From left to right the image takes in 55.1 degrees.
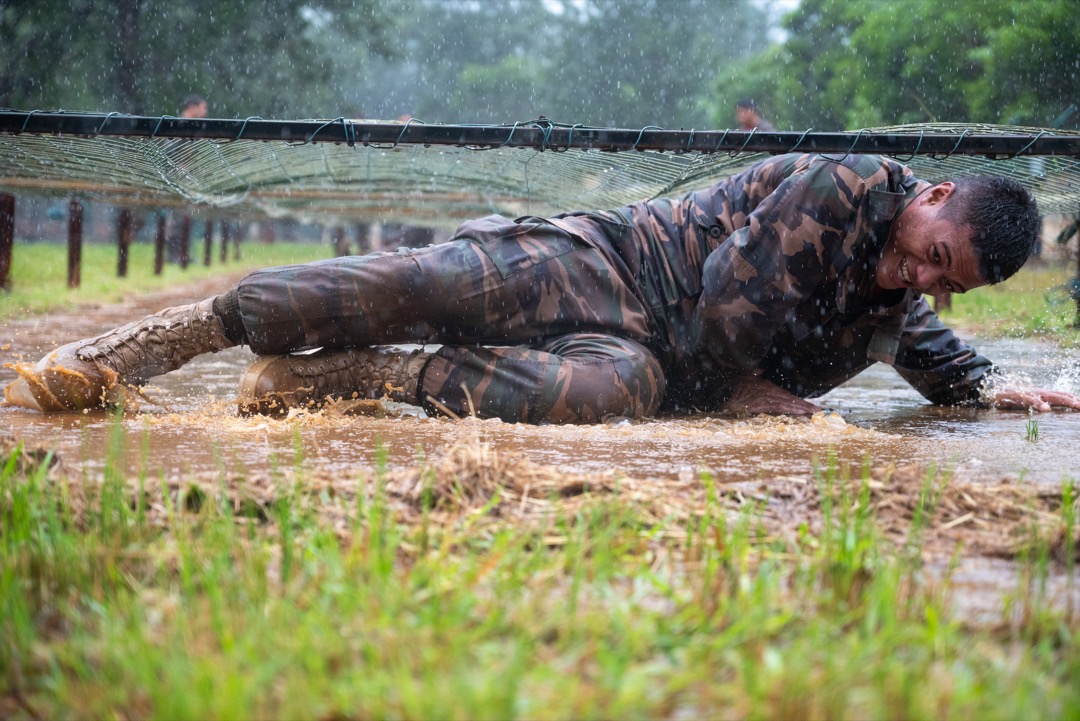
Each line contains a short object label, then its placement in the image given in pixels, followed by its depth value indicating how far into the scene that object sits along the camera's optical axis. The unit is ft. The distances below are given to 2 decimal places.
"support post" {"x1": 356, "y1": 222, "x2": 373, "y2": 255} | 56.49
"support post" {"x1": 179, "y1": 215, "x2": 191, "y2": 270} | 50.19
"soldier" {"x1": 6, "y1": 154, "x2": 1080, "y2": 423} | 11.46
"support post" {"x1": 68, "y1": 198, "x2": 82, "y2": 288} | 34.65
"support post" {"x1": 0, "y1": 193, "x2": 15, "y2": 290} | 30.48
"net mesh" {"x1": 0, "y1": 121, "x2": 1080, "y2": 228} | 15.62
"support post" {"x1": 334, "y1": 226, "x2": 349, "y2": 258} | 49.65
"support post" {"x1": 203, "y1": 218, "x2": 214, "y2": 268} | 58.59
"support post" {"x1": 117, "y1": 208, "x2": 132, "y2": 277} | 39.75
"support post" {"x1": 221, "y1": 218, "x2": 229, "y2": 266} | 64.87
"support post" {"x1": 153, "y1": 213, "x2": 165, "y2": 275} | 45.36
